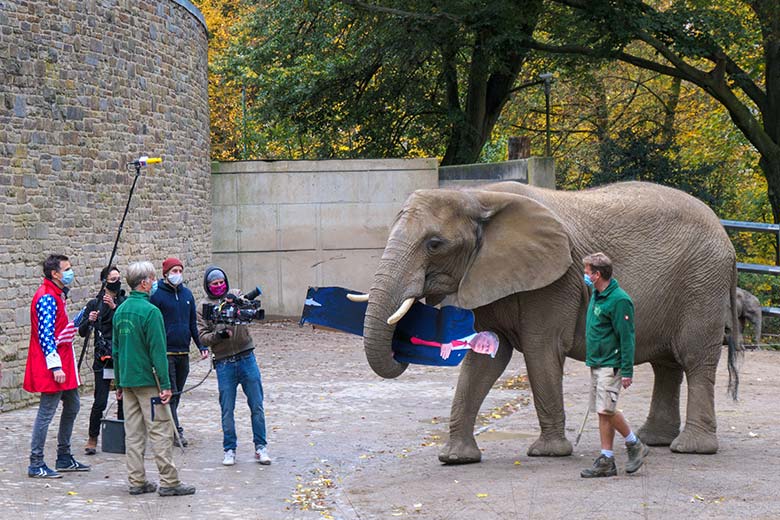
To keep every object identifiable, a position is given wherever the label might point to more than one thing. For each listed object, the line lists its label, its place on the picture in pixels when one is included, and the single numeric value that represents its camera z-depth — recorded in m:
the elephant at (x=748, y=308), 14.97
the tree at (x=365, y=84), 29.14
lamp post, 28.69
